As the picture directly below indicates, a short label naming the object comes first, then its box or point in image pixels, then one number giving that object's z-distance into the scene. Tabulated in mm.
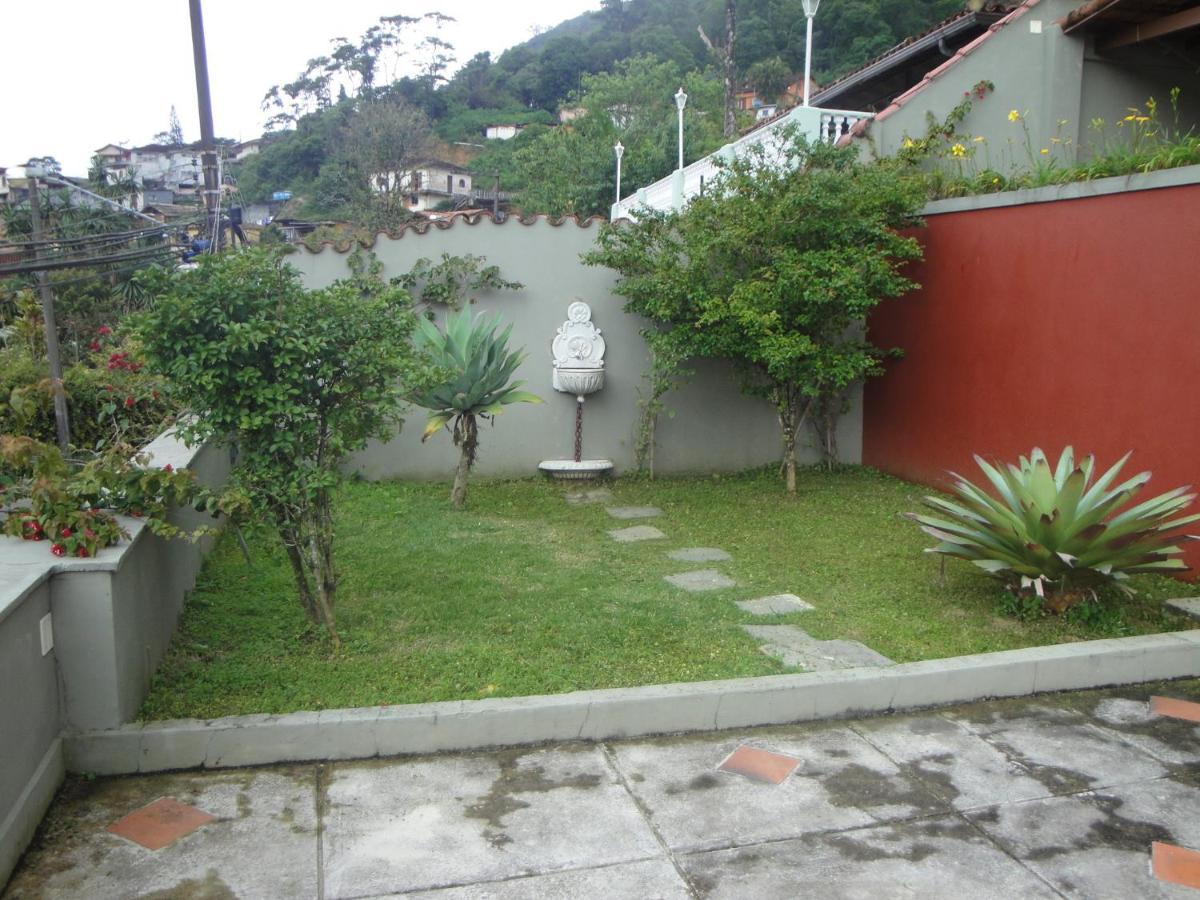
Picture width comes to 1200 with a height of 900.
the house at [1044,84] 10148
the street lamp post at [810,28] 10055
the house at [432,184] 46344
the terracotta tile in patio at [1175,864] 3131
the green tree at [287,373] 4332
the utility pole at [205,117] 11250
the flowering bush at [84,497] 3977
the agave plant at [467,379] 7977
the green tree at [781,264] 7930
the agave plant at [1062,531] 5211
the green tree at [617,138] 31609
